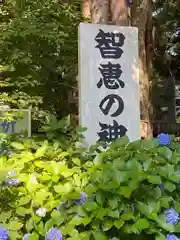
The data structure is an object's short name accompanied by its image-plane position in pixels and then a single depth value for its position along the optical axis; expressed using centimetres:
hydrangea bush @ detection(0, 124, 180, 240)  148
